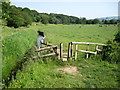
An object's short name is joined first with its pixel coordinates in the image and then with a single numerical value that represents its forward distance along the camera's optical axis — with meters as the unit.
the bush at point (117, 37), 9.98
